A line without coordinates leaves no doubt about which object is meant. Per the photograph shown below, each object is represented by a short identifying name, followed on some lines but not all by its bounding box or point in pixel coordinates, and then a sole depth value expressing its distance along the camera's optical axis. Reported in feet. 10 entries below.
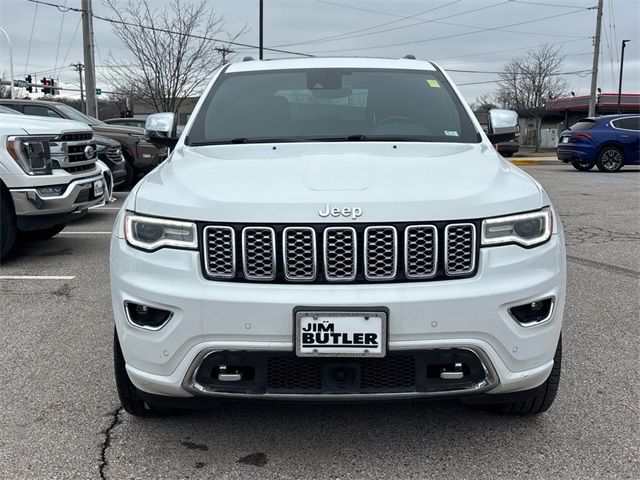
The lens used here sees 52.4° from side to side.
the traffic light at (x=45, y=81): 137.69
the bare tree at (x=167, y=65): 91.30
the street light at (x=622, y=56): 178.60
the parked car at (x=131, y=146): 39.34
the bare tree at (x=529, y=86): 172.45
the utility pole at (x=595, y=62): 99.33
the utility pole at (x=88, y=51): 69.21
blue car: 56.65
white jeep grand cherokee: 7.86
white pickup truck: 20.39
